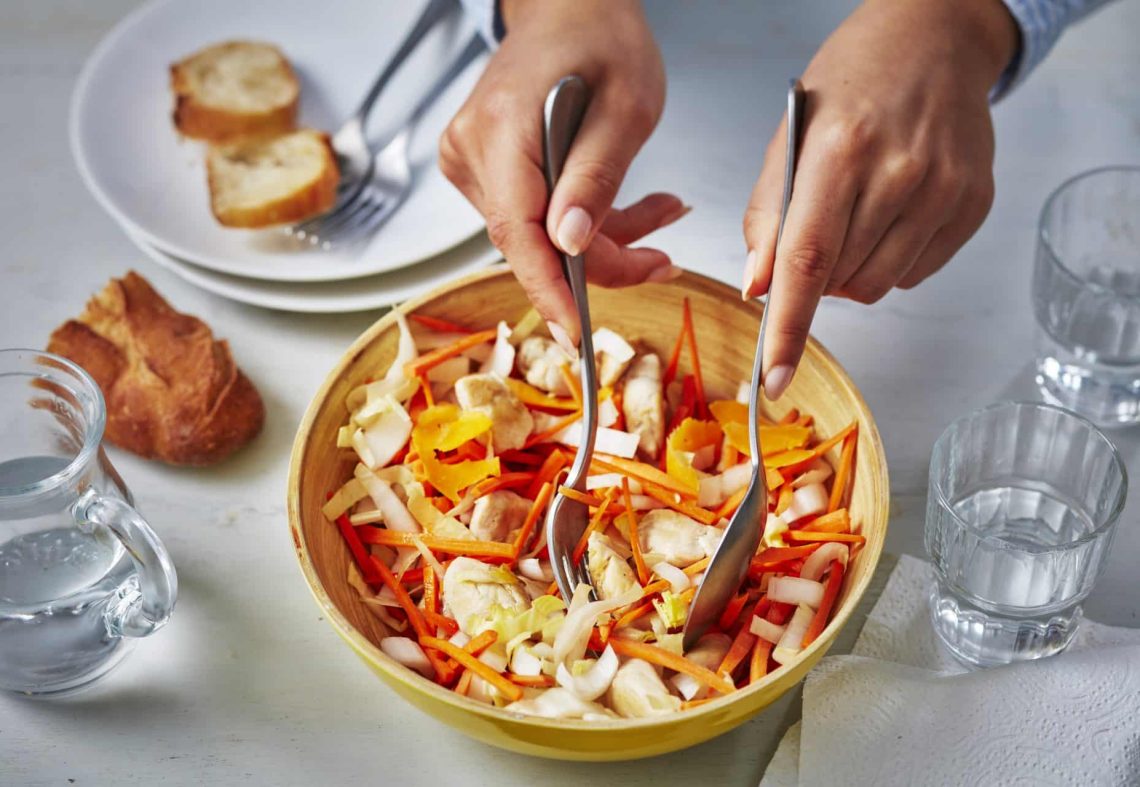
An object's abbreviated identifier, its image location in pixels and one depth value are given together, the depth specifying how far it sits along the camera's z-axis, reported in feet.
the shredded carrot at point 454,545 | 4.09
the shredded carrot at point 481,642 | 3.82
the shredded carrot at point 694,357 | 4.69
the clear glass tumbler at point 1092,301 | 4.97
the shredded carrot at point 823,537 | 4.04
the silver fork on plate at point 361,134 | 5.91
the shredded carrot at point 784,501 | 4.31
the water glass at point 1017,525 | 4.00
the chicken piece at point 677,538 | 4.11
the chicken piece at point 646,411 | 4.50
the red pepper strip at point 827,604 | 3.85
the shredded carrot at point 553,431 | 4.53
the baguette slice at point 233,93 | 6.04
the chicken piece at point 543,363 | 4.63
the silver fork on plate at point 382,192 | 5.69
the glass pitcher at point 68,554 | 3.86
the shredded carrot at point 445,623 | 3.99
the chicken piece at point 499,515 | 4.17
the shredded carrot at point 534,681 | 3.78
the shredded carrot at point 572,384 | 4.58
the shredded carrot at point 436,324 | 4.65
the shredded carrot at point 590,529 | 4.17
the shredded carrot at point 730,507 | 4.25
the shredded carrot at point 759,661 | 3.77
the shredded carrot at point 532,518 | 4.17
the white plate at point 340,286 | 5.31
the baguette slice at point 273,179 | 5.56
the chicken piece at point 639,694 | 3.66
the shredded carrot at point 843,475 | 4.25
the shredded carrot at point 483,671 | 3.72
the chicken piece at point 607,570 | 4.00
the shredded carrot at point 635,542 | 4.08
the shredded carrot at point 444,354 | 4.51
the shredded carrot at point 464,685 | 3.77
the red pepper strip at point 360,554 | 4.21
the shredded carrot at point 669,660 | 3.72
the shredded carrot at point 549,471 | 4.42
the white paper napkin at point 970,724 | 3.87
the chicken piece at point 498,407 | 4.40
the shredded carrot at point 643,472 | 4.26
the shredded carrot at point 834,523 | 4.19
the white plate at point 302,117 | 5.54
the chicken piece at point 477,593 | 3.92
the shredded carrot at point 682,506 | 4.23
